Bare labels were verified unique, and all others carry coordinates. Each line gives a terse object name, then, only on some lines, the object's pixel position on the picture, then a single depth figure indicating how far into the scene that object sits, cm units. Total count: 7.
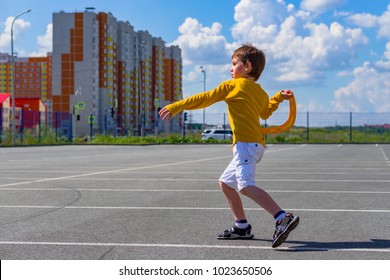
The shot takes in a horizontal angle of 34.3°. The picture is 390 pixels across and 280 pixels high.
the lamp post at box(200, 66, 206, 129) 5912
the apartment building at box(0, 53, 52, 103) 18162
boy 547
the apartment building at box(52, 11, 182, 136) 10294
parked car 5714
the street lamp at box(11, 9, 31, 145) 3903
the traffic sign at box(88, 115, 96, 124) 5544
